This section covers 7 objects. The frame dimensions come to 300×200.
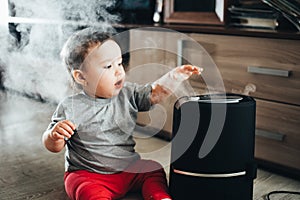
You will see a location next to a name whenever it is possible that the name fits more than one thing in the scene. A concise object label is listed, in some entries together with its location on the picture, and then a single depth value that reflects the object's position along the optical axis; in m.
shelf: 1.42
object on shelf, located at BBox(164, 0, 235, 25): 1.77
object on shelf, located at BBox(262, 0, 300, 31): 1.46
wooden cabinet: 1.43
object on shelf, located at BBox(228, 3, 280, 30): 1.58
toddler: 1.26
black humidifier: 1.13
